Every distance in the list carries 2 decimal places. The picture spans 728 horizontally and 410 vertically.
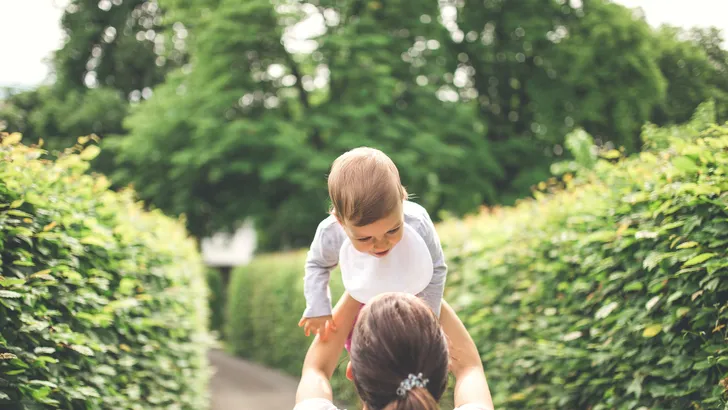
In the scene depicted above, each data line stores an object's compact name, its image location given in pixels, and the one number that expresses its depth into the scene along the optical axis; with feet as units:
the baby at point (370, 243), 7.61
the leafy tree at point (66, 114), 67.67
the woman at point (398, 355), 6.11
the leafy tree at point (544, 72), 51.03
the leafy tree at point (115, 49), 75.36
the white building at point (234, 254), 127.44
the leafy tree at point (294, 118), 52.80
